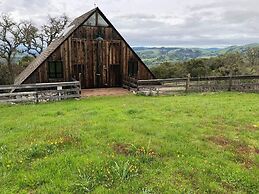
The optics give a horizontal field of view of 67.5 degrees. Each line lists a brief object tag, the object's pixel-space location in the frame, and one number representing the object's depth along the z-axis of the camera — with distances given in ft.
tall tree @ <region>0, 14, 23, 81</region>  85.69
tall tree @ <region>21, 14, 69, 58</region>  94.55
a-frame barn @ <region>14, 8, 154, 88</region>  50.61
